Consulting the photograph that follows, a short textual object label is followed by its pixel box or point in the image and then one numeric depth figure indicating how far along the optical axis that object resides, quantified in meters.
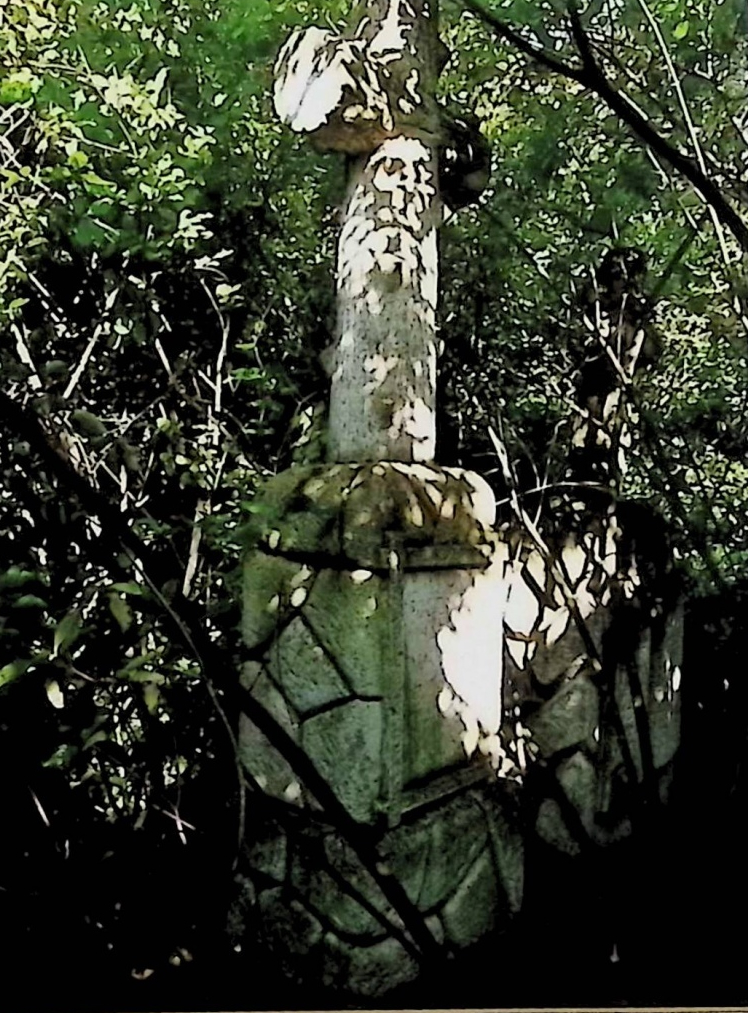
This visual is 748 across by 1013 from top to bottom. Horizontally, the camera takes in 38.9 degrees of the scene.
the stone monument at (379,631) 1.33
